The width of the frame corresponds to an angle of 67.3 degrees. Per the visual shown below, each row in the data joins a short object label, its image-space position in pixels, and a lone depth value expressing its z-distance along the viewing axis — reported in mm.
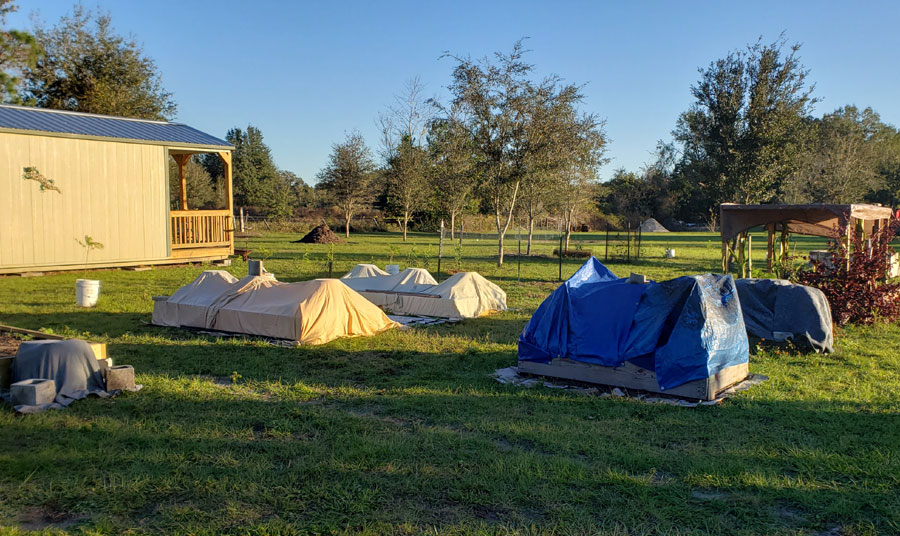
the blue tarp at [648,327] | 7102
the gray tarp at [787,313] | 9734
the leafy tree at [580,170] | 22394
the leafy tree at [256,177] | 51875
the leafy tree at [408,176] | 36906
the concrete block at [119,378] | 7066
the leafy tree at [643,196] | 57969
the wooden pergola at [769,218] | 14062
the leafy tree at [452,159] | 21062
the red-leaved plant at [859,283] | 11844
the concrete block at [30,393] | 6402
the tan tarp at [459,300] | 12508
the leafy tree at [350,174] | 39688
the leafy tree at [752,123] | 23672
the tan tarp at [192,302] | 11078
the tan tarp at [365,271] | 14383
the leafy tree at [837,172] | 39406
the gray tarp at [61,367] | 6824
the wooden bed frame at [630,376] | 7051
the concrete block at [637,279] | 7893
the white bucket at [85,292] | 12875
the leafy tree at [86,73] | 31391
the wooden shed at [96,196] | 17172
